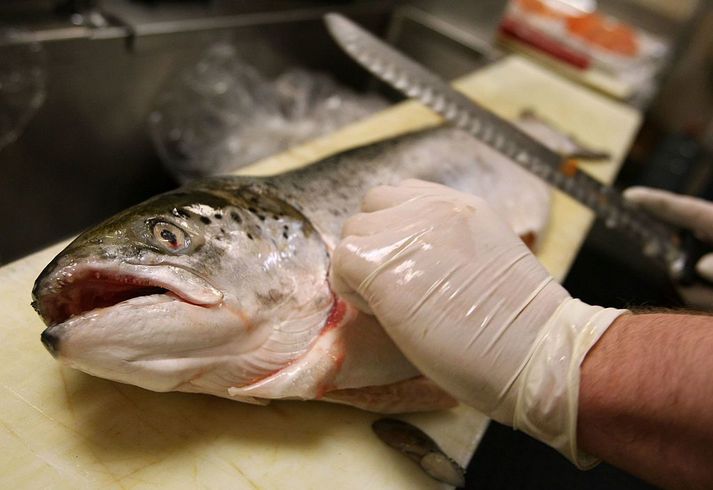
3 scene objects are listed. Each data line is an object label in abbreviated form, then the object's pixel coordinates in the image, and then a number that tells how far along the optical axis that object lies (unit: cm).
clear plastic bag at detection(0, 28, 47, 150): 52
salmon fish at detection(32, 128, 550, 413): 31
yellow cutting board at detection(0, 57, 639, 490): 32
